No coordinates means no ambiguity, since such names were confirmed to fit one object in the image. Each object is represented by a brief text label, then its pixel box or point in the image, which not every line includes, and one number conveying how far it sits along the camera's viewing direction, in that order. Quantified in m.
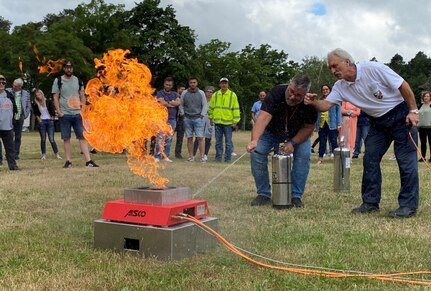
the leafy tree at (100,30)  51.94
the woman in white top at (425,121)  14.05
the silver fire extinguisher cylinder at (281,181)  6.61
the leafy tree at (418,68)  97.28
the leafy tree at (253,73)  66.19
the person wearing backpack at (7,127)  10.73
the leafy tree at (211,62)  63.91
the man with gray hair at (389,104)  5.95
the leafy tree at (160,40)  56.06
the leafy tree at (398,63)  106.39
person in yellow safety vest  13.72
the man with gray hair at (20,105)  13.09
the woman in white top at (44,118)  14.27
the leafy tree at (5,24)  61.72
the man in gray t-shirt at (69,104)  10.84
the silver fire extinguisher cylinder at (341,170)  8.20
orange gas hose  3.49
